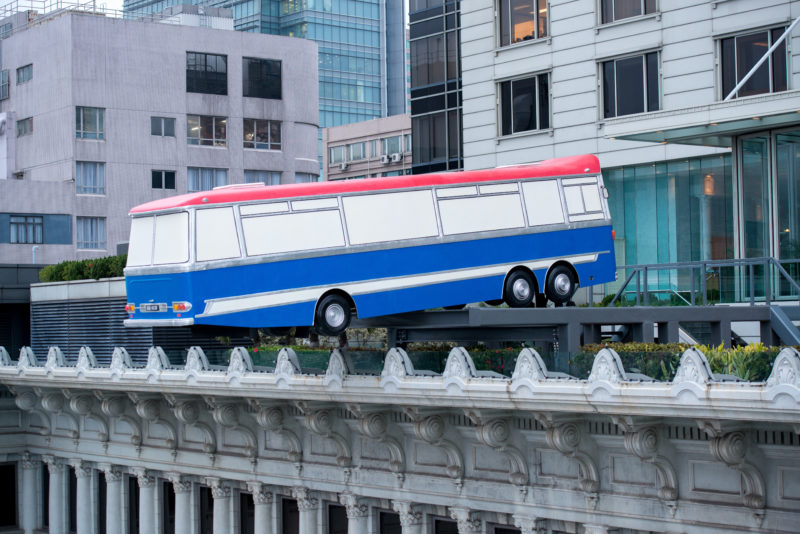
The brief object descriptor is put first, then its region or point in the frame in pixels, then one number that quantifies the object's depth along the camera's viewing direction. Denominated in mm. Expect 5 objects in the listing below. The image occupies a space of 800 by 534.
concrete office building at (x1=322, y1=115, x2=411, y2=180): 112188
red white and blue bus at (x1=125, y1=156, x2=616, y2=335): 27531
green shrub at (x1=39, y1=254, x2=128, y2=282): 46000
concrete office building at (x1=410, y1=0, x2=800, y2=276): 33719
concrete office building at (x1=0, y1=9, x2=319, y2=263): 66500
